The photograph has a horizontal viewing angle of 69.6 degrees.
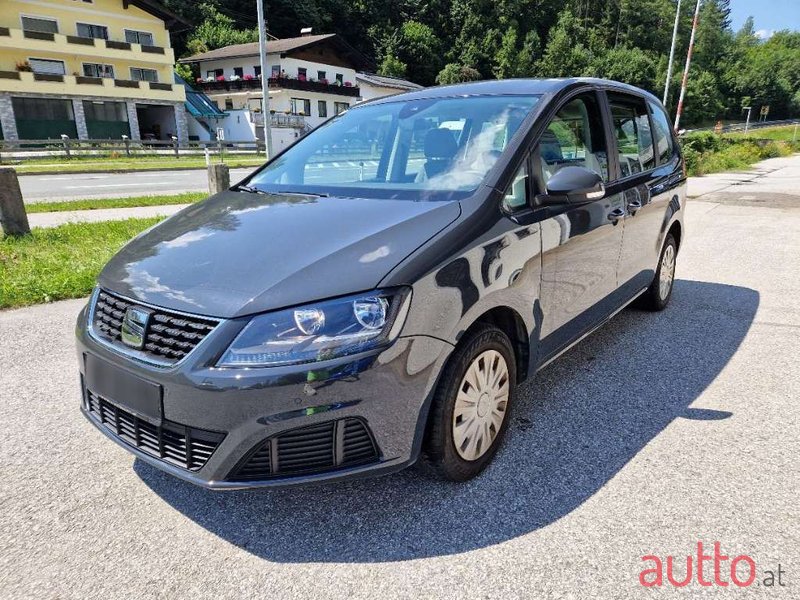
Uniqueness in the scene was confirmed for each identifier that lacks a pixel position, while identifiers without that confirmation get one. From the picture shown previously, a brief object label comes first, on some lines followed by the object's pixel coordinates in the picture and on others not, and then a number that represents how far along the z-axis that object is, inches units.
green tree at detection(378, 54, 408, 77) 2645.2
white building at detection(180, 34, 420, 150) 1861.5
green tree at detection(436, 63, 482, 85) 2643.9
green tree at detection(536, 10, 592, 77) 2955.2
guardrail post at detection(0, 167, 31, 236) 261.1
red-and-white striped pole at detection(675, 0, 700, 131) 997.2
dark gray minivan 77.4
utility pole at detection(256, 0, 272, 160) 713.0
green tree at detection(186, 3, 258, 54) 2322.8
